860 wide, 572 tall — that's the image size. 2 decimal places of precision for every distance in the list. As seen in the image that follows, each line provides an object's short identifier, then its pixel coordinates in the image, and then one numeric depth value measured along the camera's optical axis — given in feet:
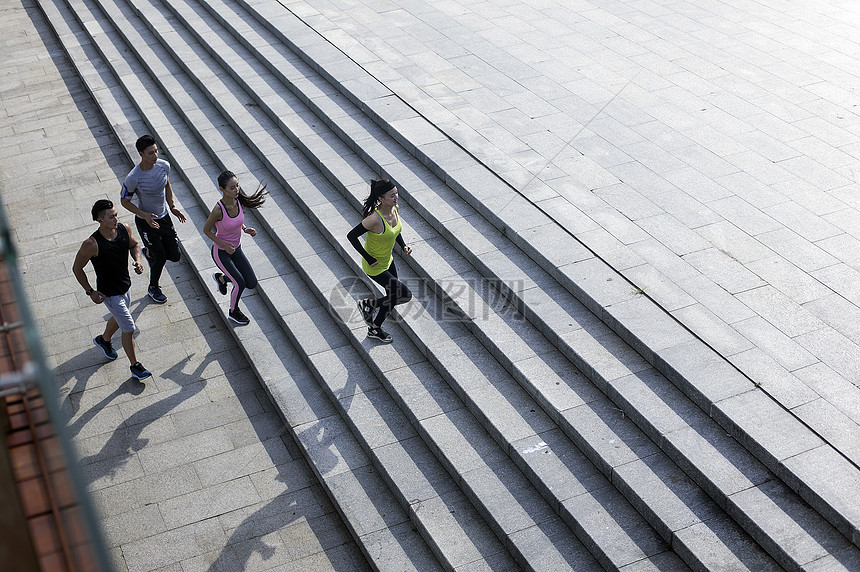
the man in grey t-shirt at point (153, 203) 26.27
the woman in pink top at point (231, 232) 24.29
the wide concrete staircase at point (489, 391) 18.74
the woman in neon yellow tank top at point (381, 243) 22.68
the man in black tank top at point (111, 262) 23.02
